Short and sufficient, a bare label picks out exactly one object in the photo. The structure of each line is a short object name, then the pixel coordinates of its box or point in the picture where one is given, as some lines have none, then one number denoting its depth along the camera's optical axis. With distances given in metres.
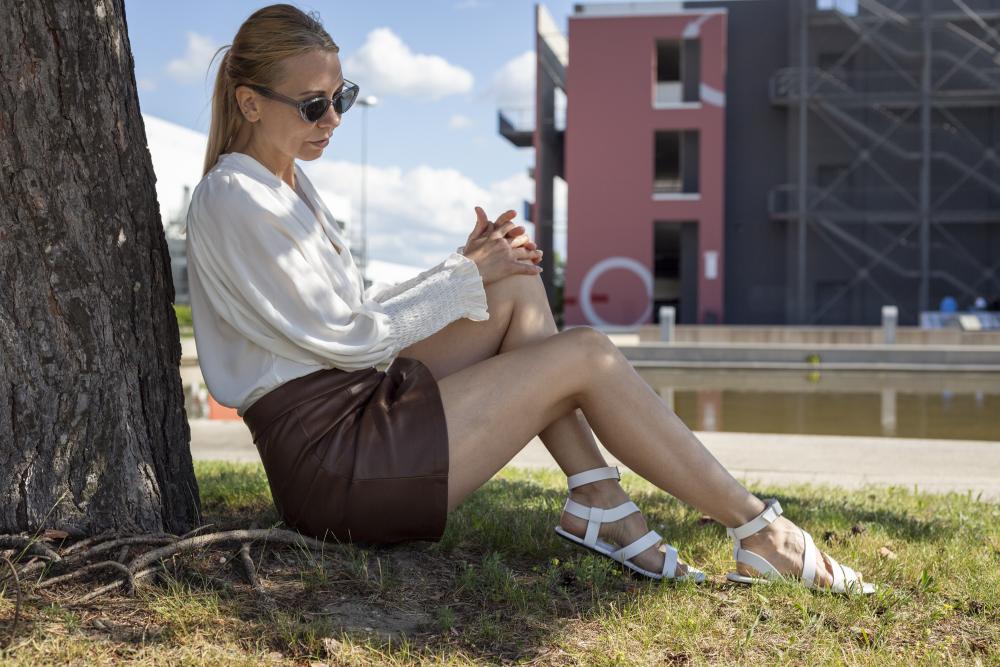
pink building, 23.55
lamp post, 26.72
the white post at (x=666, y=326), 15.86
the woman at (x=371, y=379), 2.06
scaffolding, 22.78
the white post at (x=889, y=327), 14.92
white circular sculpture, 23.53
